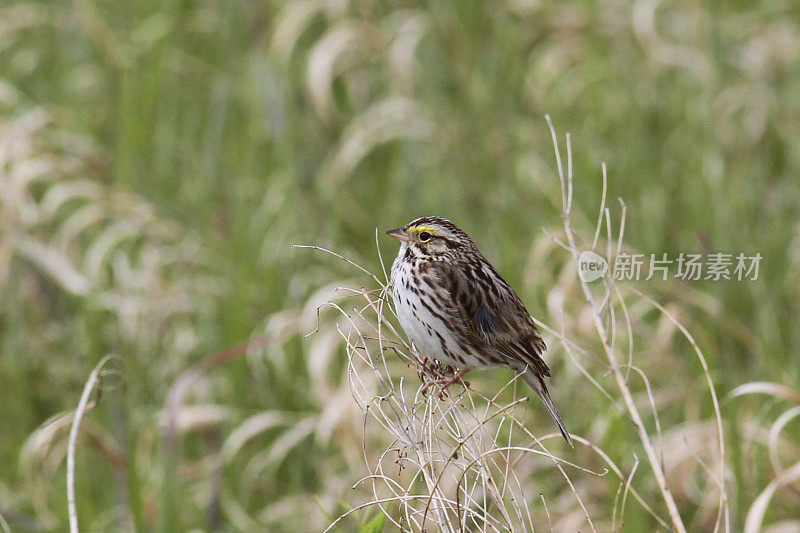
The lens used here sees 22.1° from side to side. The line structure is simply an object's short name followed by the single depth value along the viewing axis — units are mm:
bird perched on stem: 6215
